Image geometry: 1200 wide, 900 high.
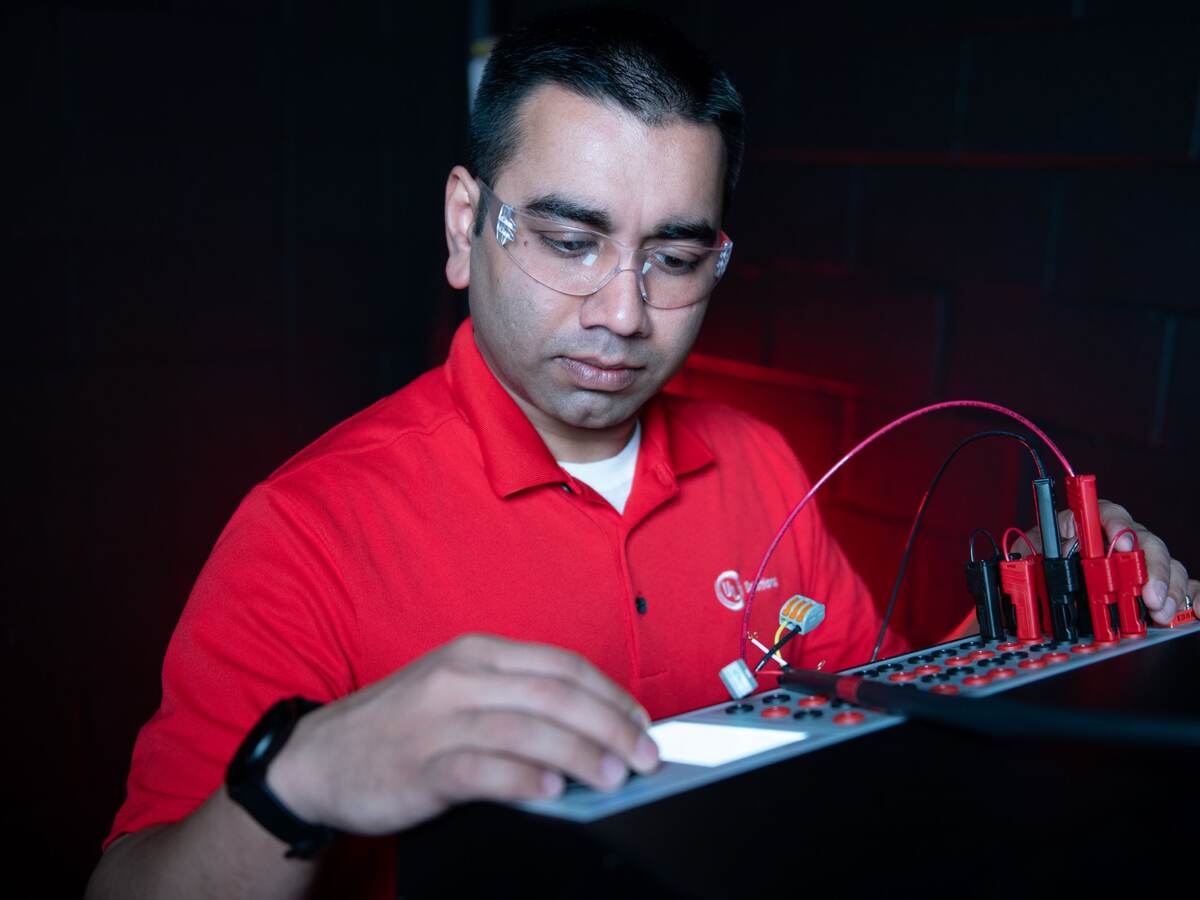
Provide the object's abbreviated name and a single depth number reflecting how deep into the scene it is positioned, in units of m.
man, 1.01
